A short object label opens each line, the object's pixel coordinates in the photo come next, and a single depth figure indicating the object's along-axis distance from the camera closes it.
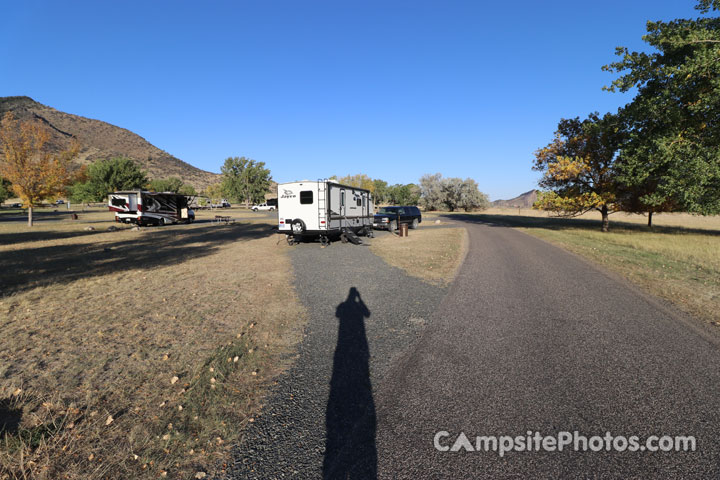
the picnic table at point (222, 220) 31.93
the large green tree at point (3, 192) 53.12
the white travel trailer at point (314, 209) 14.23
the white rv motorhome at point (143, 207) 24.75
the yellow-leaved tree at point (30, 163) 20.72
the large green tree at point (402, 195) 74.38
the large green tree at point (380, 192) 112.91
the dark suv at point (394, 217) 23.50
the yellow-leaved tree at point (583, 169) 19.78
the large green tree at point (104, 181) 52.41
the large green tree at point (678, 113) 12.83
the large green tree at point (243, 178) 73.50
